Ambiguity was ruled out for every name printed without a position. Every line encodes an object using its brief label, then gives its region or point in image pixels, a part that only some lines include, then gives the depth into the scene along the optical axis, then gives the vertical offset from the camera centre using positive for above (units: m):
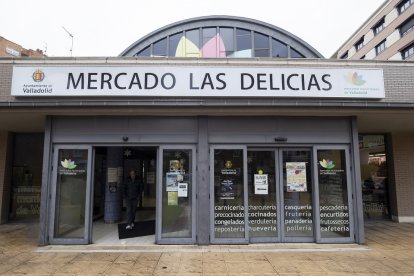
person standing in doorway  8.81 -0.46
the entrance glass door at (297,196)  7.27 -0.42
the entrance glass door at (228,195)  7.10 -0.39
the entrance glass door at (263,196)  7.22 -0.42
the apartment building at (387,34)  30.39 +16.05
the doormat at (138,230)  8.06 -1.42
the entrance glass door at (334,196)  7.27 -0.42
